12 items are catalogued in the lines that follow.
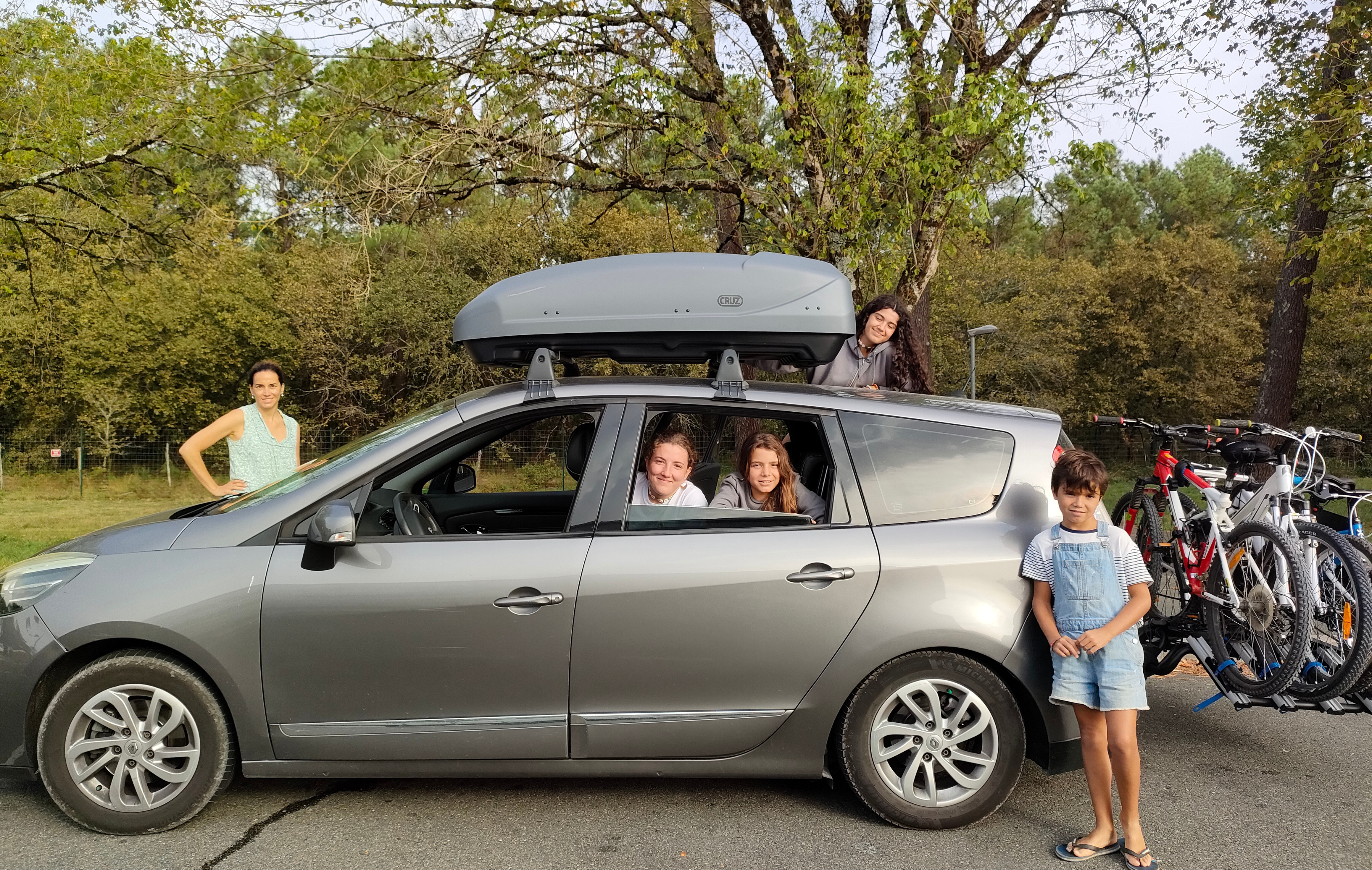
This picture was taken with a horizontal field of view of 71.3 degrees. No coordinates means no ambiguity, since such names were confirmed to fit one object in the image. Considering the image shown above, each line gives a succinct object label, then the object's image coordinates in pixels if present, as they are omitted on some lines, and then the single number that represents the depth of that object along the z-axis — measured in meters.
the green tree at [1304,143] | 12.03
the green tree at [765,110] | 8.40
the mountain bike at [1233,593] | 3.76
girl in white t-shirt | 3.78
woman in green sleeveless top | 5.01
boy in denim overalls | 3.23
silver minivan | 3.27
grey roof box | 3.64
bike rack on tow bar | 3.70
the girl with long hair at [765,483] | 3.81
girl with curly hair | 5.43
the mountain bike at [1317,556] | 3.59
